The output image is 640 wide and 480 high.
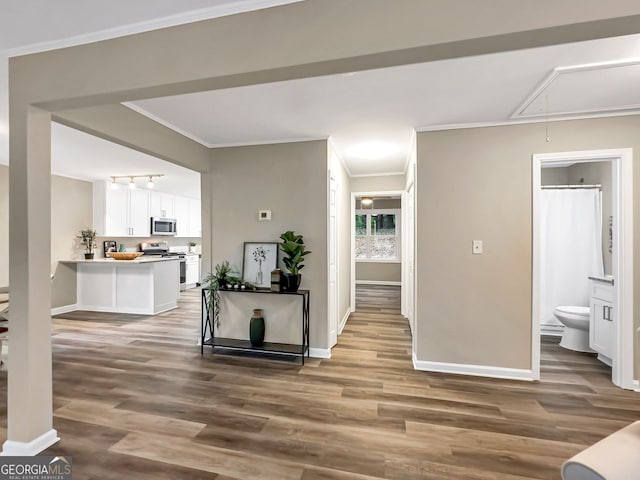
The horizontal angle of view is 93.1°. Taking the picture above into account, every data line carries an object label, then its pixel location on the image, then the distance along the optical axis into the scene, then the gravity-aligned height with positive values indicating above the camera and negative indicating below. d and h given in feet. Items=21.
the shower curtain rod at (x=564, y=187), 13.28 +2.32
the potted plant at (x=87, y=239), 19.26 -0.02
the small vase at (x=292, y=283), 11.21 -1.64
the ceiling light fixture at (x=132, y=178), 18.19 +3.79
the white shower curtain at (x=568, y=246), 13.39 -0.31
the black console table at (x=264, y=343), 11.02 -4.02
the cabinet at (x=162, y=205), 23.43 +2.71
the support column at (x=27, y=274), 6.05 -0.72
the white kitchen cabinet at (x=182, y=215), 26.23 +2.07
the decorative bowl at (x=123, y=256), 18.42 -1.06
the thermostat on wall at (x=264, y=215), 12.06 +0.95
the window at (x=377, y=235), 28.37 +0.37
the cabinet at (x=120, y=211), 19.86 +1.89
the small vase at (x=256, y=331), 11.46 -3.49
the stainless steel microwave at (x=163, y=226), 23.22 +1.03
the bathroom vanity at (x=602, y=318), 10.25 -2.82
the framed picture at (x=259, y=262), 11.92 -0.93
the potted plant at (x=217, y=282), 11.82 -1.73
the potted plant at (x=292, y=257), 11.16 -0.68
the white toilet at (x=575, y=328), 11.91 -3.56
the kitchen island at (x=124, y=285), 17.95 -2.84
